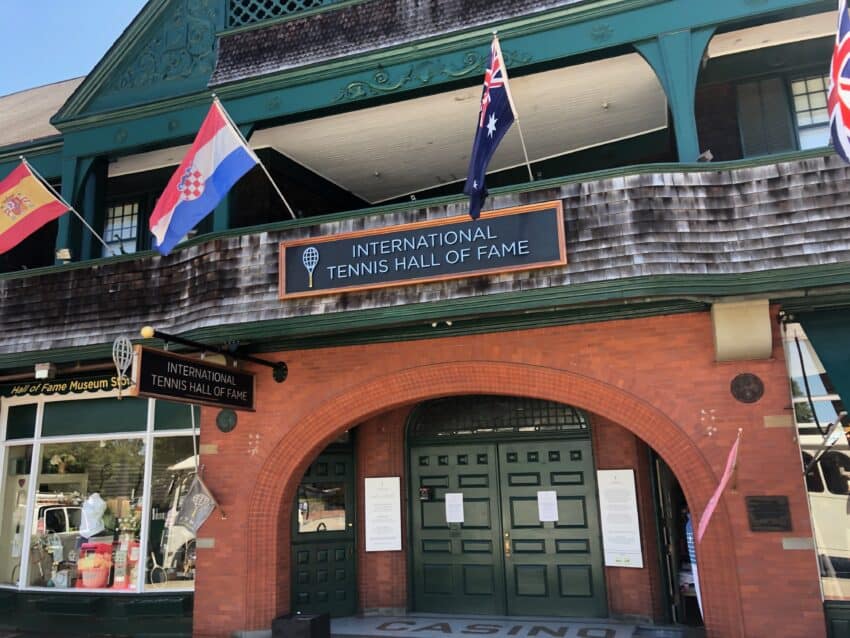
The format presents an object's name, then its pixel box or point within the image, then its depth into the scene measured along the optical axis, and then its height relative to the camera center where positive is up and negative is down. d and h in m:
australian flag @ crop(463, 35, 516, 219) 7.86 +3.93
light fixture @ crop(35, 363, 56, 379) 11.01 +2.17
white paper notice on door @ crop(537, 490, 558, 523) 10.46 -0.11
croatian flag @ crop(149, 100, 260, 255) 8.89 +4.00
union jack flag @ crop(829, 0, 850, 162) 6.58 +3.62
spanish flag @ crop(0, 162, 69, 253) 10.33 +4.30
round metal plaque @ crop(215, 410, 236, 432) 10.32 +1.24
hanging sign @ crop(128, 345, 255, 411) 8.23 +1.57
